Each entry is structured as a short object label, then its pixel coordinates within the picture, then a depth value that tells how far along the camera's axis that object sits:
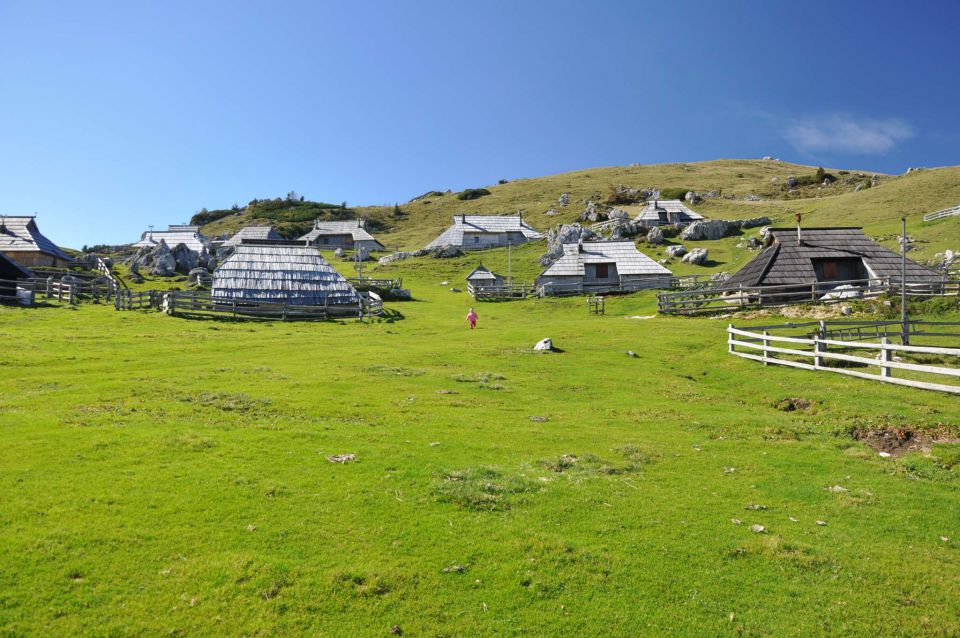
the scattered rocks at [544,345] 27.94
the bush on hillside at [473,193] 150.12
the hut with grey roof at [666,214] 95.62
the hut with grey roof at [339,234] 106.25
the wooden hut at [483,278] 66.75
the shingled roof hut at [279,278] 45.22
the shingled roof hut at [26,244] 66.44
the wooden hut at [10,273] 42.03
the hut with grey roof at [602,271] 61.91
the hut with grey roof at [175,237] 93.32
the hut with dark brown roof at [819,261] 43.97
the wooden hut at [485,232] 98.06
